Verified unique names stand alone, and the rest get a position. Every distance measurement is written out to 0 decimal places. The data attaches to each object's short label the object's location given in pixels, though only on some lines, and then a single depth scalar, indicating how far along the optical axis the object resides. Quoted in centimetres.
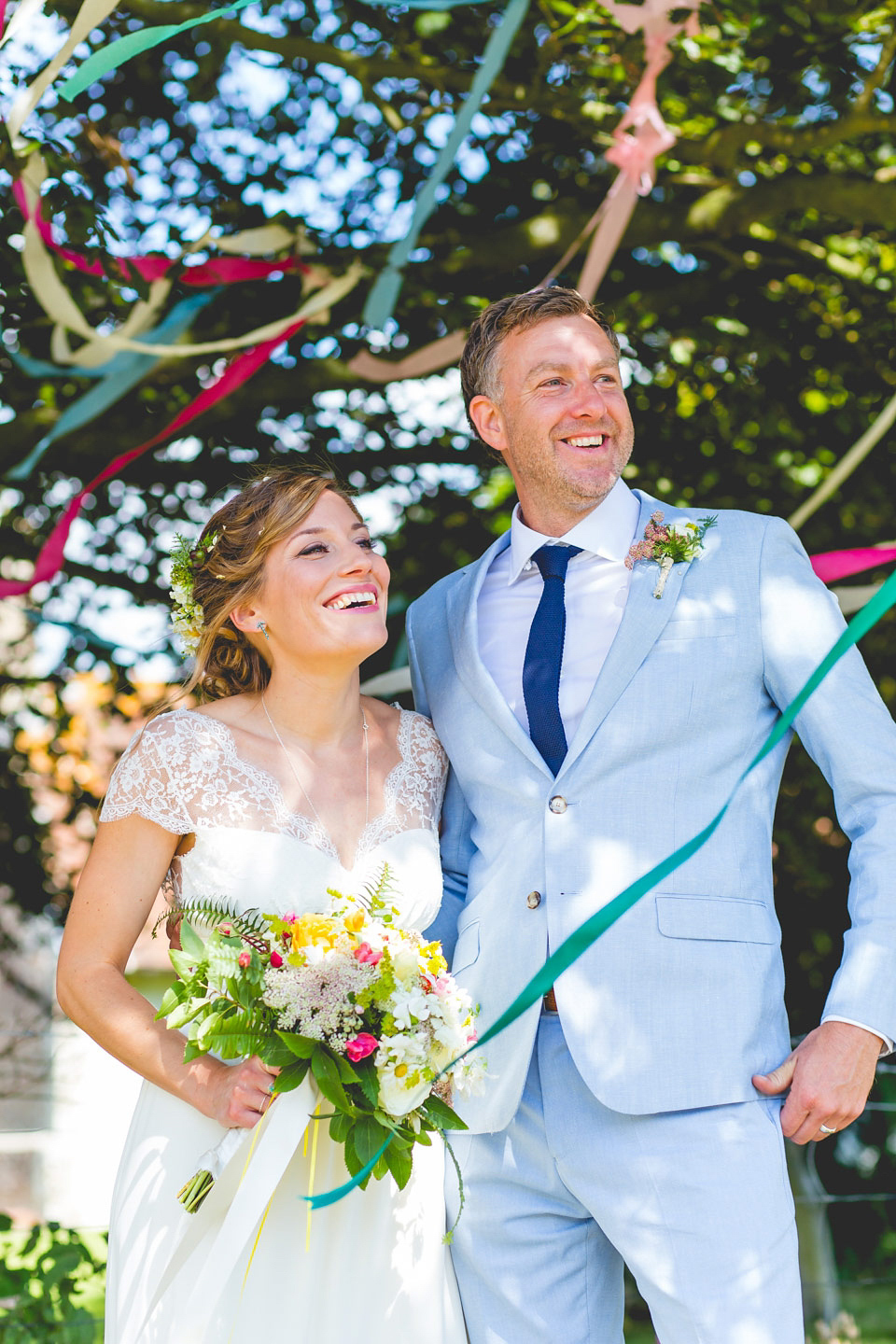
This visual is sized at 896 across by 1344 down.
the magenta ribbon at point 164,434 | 392
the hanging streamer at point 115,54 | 255
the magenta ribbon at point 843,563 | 380
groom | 215
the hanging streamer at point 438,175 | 329
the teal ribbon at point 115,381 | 401
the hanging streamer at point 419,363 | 429
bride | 223
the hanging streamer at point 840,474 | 393
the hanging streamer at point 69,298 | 379
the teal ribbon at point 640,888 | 162
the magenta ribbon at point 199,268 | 418
